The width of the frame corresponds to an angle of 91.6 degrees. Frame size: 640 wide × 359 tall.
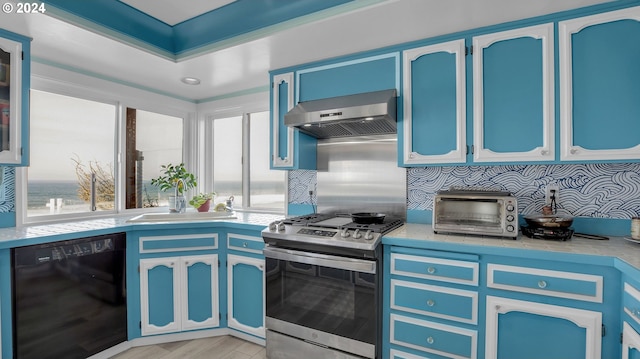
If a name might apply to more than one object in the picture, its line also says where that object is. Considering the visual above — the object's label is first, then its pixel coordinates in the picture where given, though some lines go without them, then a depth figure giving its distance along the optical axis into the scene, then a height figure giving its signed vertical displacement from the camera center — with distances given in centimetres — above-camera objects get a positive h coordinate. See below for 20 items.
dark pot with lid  175 -23
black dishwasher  187 -77
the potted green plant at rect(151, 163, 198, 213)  303 -2
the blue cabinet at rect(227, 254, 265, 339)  243 -91
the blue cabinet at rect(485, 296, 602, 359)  146 -74
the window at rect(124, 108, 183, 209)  315 +32
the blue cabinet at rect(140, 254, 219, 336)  243 -90
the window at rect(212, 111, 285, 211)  327 +18
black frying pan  222 -27
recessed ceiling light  293 +97
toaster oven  180 -20
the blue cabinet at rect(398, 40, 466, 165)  205 +52
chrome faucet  302 -21
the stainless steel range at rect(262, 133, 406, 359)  188 -62
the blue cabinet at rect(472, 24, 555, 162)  184 +53
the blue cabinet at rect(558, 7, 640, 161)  167 +53
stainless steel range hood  207 +46
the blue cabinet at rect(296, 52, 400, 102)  225 +80
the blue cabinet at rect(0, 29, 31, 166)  202 +56
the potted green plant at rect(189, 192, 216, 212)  308 -22
